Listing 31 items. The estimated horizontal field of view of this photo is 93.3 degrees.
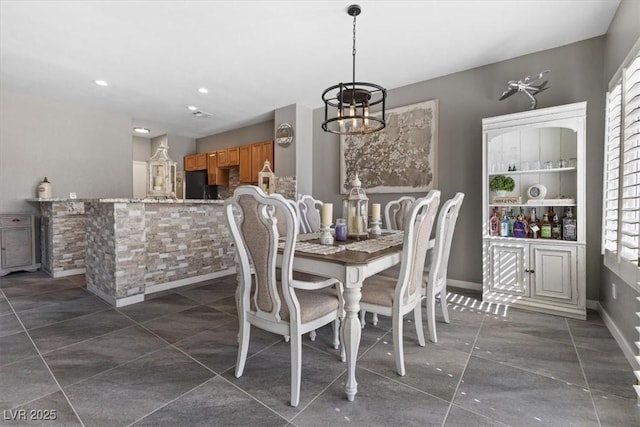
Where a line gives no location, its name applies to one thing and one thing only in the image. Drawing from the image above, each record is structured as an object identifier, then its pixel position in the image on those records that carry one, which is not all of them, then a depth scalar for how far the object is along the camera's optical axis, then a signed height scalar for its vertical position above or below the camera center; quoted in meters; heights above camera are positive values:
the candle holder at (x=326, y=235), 2.06 -0.20
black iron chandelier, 2.18 +0.75
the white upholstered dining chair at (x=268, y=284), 1.45 -0.40
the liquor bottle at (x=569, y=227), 2.61 -0.19
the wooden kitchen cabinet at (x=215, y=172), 6.49 +0.75
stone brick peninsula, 2.92 -0.42
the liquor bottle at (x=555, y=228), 2.78 -0.21
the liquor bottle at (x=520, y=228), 2.89 -0.21
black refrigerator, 6.50 +0.45
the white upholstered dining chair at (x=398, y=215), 3.15 -0.09
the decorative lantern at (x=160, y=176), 3.61 +0.38
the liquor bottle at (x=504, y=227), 2.97 -0.21
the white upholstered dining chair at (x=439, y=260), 2.00 -0.39
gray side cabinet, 4.00 -0.48
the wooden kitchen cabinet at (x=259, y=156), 5.36 +0.94
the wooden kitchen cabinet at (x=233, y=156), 5.99 +1.03
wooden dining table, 1.49 -0.34
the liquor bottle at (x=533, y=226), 2.84 -0.19
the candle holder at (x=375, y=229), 2.62 -0.20
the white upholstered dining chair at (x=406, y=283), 1.64 -0.45
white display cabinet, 2.58 +0.04
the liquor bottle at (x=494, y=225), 3.03 -0.19
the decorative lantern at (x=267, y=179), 4.98 +0.47
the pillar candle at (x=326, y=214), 2.04 -0.05
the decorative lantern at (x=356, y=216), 2.39 -0.08
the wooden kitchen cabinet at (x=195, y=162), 6.72 +1.03
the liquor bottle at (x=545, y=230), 2.79 -0.23
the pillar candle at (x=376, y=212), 2.66 -0.05
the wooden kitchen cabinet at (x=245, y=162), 5.77 +0.87
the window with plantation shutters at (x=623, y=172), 1.77 +0.23
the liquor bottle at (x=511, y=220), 2.98 -0.14
